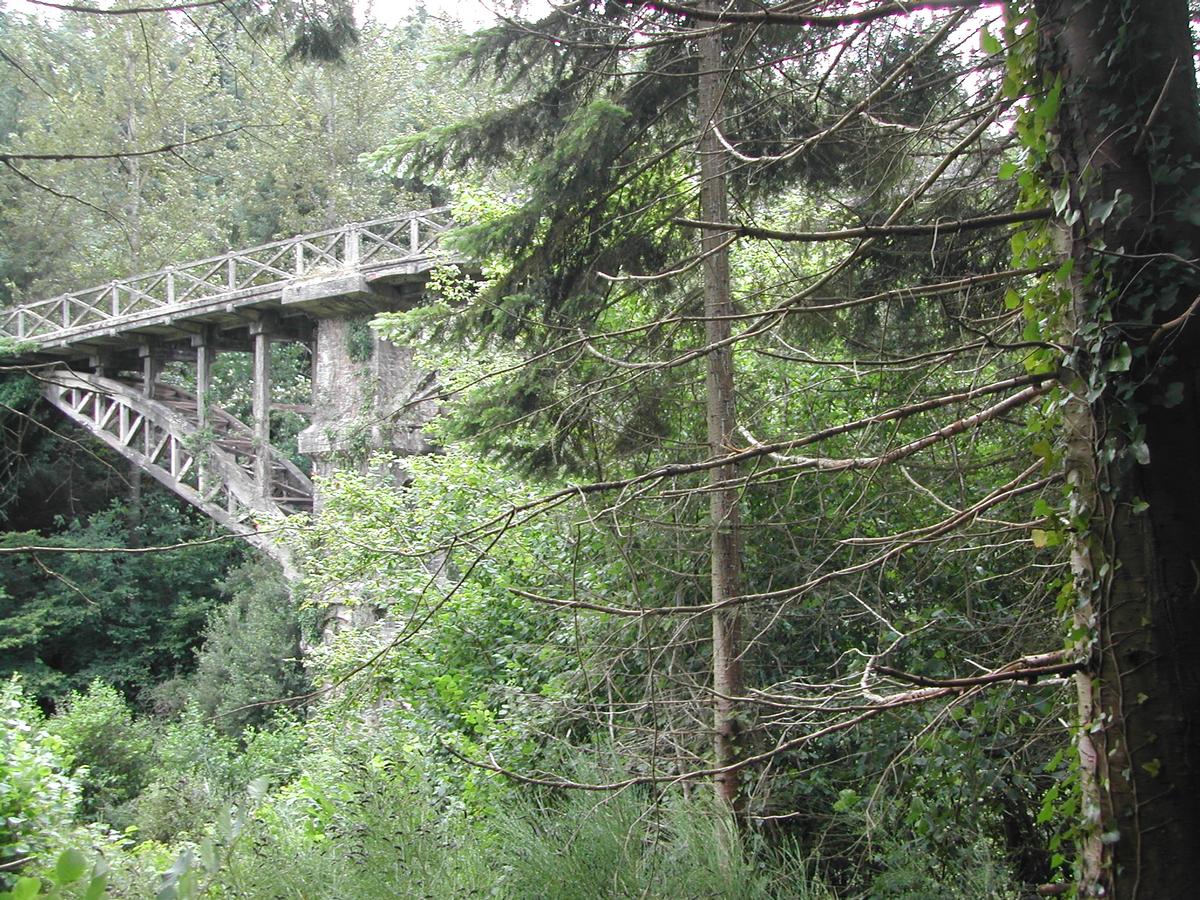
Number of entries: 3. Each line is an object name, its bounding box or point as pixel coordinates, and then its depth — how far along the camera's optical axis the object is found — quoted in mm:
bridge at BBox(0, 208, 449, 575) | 13359
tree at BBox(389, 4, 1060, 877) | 4258
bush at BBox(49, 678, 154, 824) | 12633
